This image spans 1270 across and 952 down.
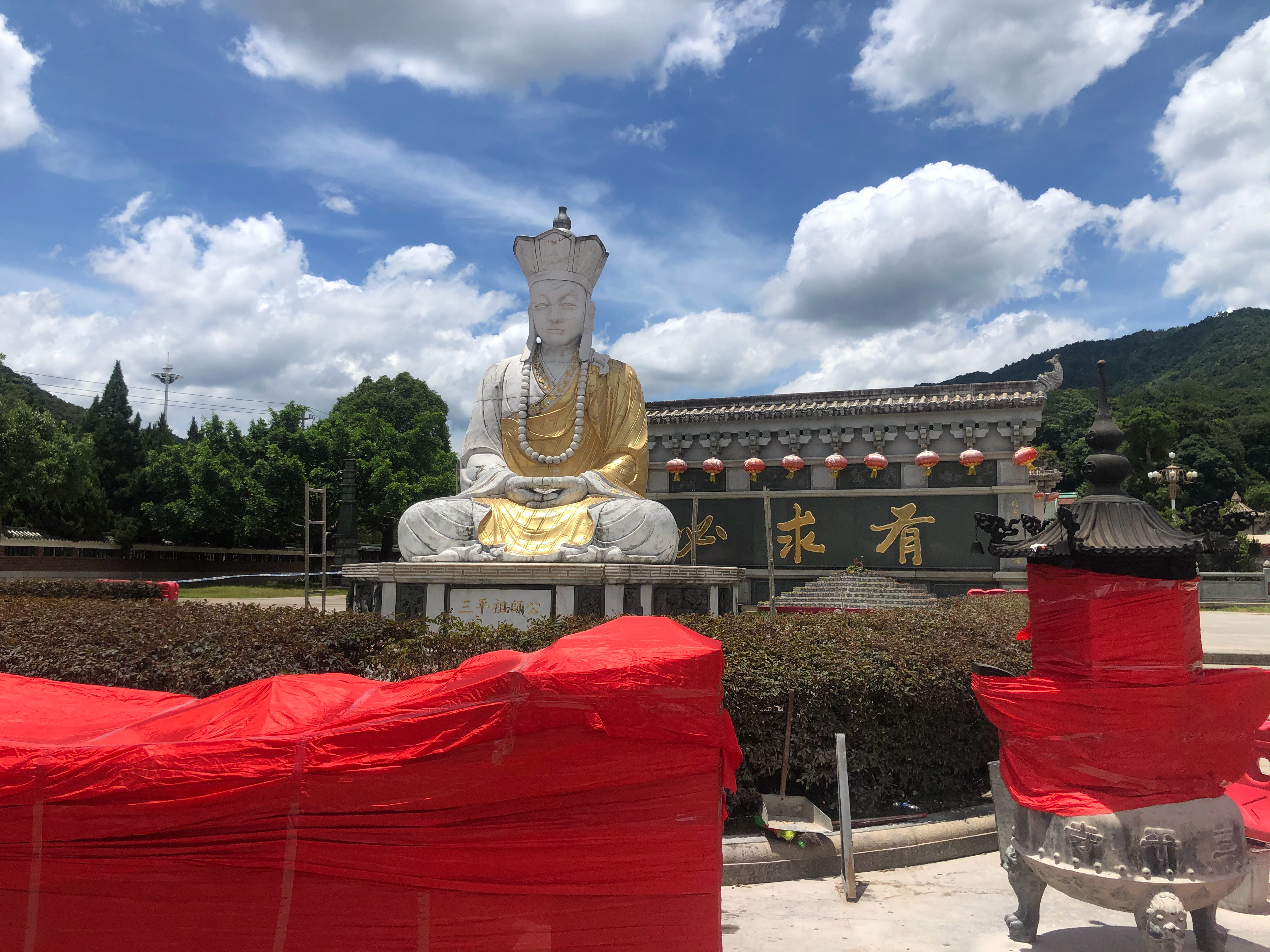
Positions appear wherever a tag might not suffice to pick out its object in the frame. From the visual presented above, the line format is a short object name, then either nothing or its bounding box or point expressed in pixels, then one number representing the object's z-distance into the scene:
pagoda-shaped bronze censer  3.02
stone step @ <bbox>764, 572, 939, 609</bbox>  13.55
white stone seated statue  10.22
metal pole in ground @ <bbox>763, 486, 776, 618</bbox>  11.29
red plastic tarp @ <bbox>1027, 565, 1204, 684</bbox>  3.18
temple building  14.19
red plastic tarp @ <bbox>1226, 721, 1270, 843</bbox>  3.99
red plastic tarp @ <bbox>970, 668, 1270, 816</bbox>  3.08
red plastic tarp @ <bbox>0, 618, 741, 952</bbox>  2.25
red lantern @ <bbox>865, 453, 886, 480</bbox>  14.55
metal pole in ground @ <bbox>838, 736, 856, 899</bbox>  4.00
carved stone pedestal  8.55
